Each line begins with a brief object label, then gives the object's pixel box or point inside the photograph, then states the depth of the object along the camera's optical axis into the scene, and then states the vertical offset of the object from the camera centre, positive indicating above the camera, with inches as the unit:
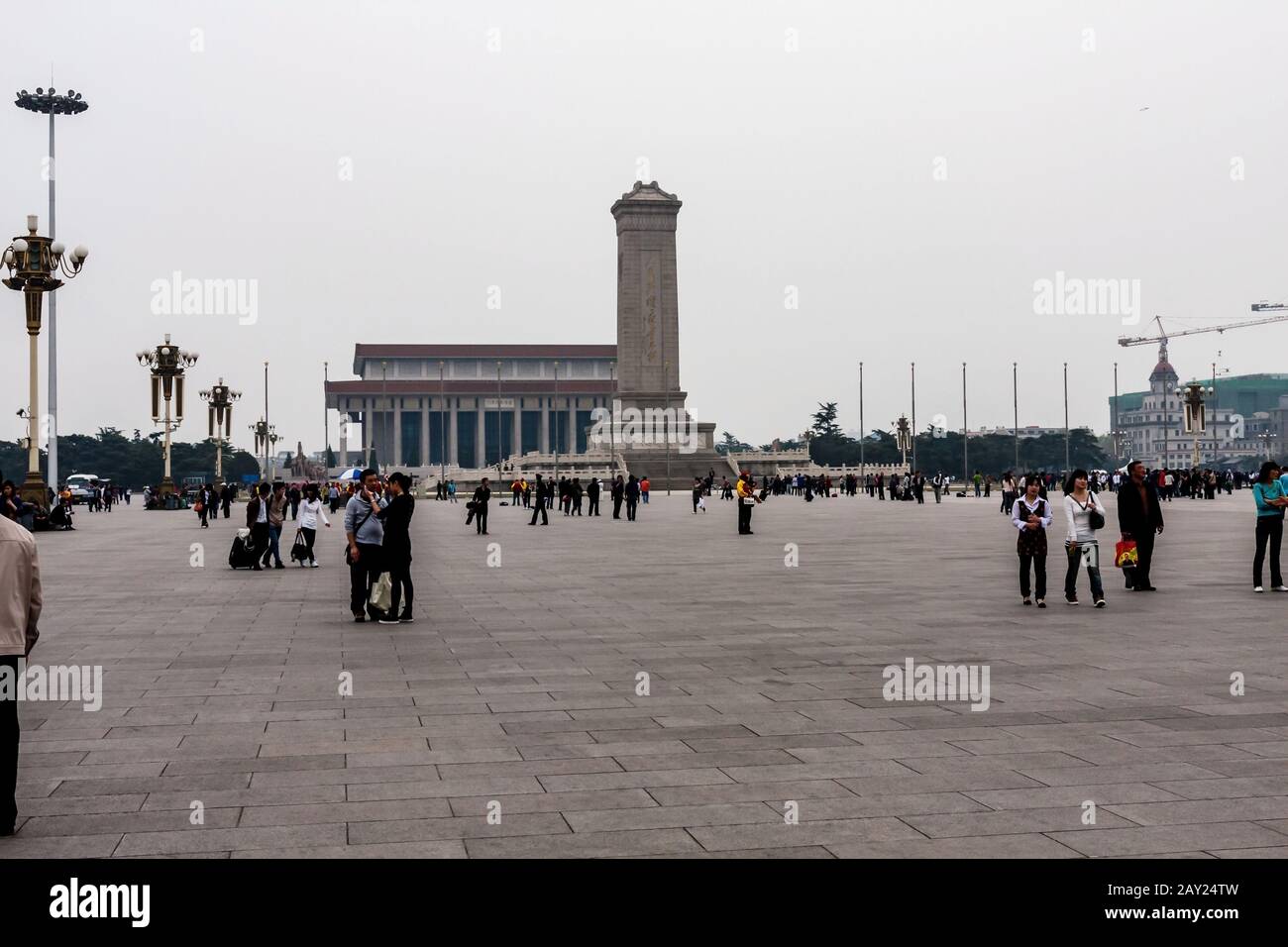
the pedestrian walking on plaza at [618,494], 1652.3 -5.4
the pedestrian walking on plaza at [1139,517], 627.8 -15.1
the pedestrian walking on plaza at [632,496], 1614.1 -7.9
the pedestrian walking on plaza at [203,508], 1542.8 -16.3
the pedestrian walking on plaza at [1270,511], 609.3 -12.5
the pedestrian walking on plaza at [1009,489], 1464.1 -3.6
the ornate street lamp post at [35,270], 1299.2 +218.5
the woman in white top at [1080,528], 579.2 -18.4
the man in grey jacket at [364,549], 553.6 -23.2
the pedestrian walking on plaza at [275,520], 880.7 -17.7
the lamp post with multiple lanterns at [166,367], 2101.4 +200.4
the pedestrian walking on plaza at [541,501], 1498.5 -11.9
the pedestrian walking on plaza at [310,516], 820.8 -14.4
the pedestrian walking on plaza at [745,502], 1205.1 -12.2
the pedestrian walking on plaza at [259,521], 869.2 -18.2
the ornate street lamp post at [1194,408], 3024.1 +173.4
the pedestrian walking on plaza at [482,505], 1320.1 -13.8
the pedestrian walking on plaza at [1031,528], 577.3 -18.2
